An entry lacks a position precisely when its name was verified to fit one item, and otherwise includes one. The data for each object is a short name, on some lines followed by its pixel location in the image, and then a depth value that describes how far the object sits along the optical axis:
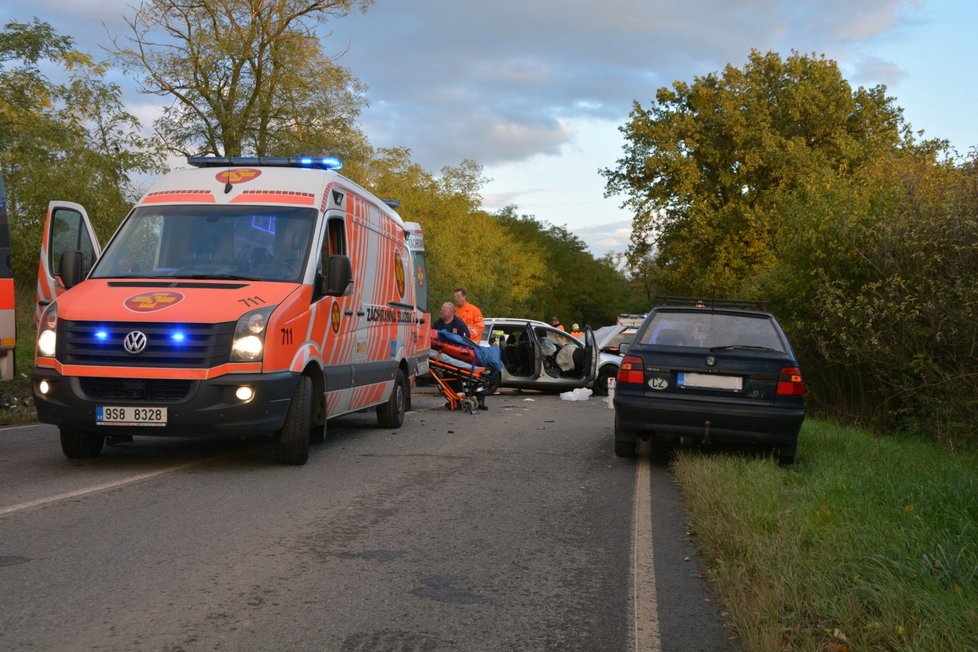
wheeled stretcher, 16.86
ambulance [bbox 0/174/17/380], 11.02
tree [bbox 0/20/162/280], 21.03
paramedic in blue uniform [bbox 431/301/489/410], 17.28
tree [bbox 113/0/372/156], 32.12
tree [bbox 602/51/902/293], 38.28
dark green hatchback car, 9.57
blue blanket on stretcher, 17.11
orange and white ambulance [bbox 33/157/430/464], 8.21
